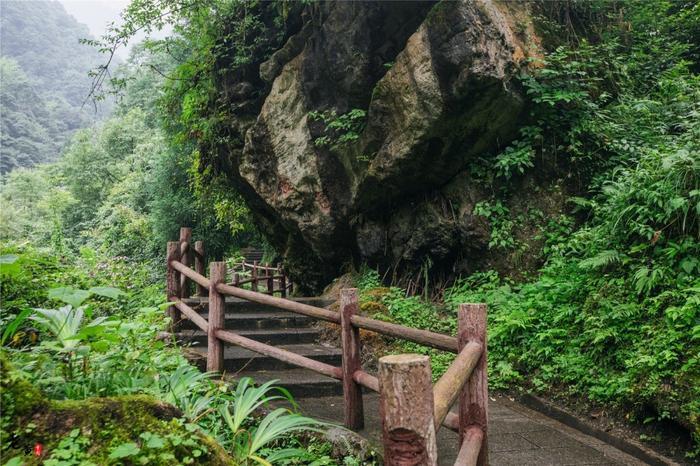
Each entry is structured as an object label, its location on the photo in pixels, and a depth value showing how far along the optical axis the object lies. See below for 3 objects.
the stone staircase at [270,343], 4.97
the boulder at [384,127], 6.16
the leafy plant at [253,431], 2.73
